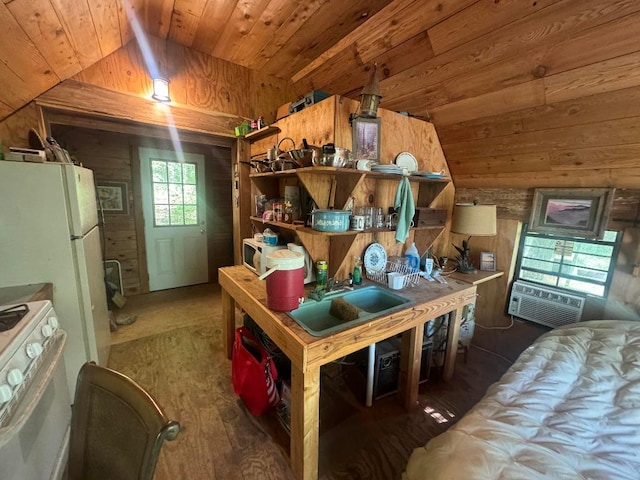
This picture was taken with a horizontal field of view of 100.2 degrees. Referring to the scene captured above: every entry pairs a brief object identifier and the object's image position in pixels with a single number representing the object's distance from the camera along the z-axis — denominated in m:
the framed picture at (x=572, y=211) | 1.90
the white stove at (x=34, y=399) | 0.76
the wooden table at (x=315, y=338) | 1.22
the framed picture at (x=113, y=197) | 3.32
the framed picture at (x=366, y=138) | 1.77
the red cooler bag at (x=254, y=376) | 1.63
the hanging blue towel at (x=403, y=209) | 1.91
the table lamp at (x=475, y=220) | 2.19
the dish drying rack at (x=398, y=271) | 1.98
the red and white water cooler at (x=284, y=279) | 1.35
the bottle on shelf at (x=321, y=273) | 1.79
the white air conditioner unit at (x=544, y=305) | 2.12
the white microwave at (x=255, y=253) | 1.86
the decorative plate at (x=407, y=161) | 2.01
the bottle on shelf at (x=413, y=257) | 2.11
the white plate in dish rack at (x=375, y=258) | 2.05
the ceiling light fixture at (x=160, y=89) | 2.04
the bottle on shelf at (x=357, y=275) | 1.89
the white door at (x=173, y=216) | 3.62
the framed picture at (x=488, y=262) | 2.46
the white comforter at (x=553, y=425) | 0.88
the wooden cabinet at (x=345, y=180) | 1.70
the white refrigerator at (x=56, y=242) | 1.36
